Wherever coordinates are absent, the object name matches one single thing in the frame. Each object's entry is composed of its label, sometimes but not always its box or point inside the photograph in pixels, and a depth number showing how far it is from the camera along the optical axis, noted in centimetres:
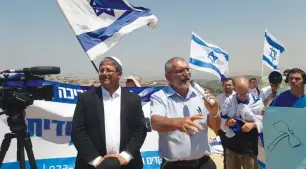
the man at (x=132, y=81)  518
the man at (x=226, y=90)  519
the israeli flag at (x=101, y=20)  480
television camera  280
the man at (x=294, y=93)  282
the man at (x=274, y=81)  423
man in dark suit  271
